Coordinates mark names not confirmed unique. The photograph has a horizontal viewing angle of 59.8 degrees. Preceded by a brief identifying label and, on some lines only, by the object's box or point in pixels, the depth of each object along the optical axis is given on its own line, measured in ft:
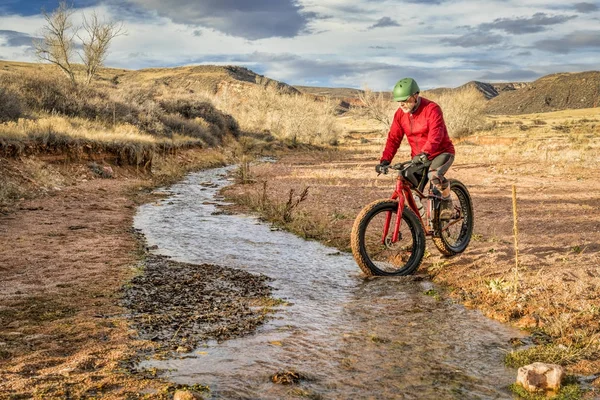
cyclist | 22.59
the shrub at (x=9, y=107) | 66.17
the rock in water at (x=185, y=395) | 10.94
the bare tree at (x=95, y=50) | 144.87
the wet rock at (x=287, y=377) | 12.48
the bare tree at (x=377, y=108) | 205.57
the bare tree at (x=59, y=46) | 143.54
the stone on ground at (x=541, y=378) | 12.20
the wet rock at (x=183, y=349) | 14.28
